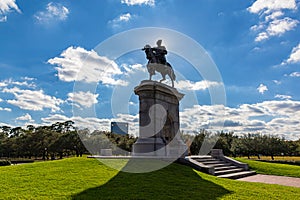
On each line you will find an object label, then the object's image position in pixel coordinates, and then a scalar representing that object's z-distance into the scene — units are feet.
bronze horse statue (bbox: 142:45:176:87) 51.88
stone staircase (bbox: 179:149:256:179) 39.01
